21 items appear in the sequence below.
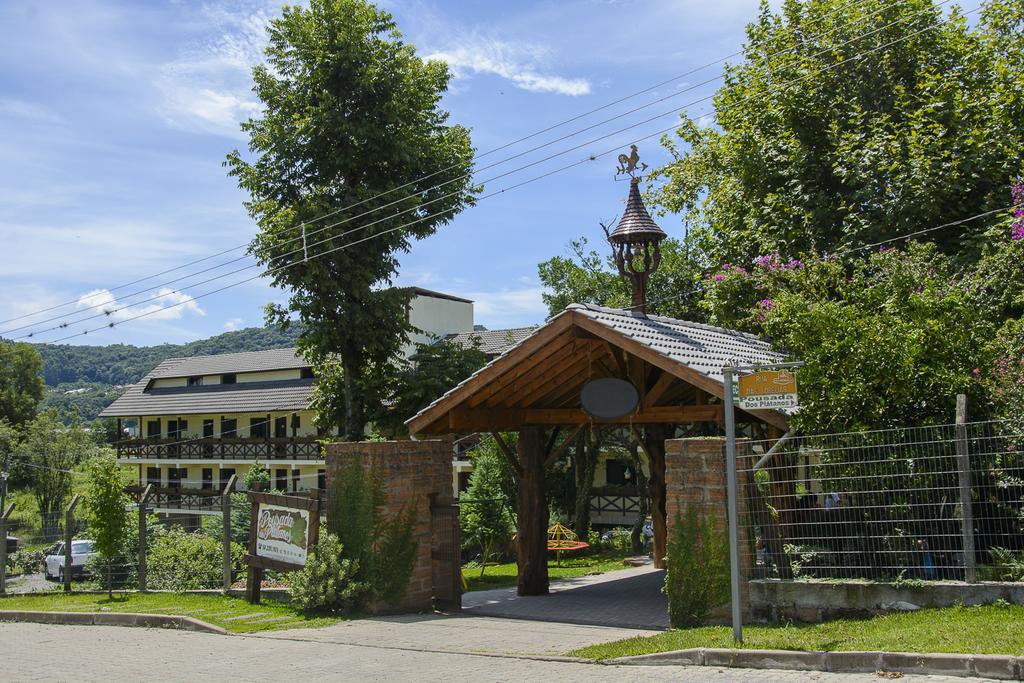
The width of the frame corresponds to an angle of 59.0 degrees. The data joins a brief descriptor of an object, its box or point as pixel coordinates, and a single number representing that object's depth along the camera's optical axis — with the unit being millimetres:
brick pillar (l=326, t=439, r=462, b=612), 13109
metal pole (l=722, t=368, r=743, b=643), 9305
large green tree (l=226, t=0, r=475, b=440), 23125
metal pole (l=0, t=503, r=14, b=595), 18625
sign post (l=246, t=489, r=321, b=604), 13347
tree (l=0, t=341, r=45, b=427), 64438
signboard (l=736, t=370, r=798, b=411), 8852
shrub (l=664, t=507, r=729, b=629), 10320
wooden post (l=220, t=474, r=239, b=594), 15094
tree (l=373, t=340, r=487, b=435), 23578
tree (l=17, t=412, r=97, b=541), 45094
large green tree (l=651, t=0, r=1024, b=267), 17172
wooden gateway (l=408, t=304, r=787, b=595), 12133
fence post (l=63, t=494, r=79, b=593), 17156
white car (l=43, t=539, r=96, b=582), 22734
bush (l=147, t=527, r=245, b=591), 17000
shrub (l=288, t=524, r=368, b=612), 12766
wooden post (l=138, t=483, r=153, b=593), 16188
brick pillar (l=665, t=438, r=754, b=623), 10172
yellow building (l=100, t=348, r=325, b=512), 44688
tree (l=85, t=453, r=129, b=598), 16406
